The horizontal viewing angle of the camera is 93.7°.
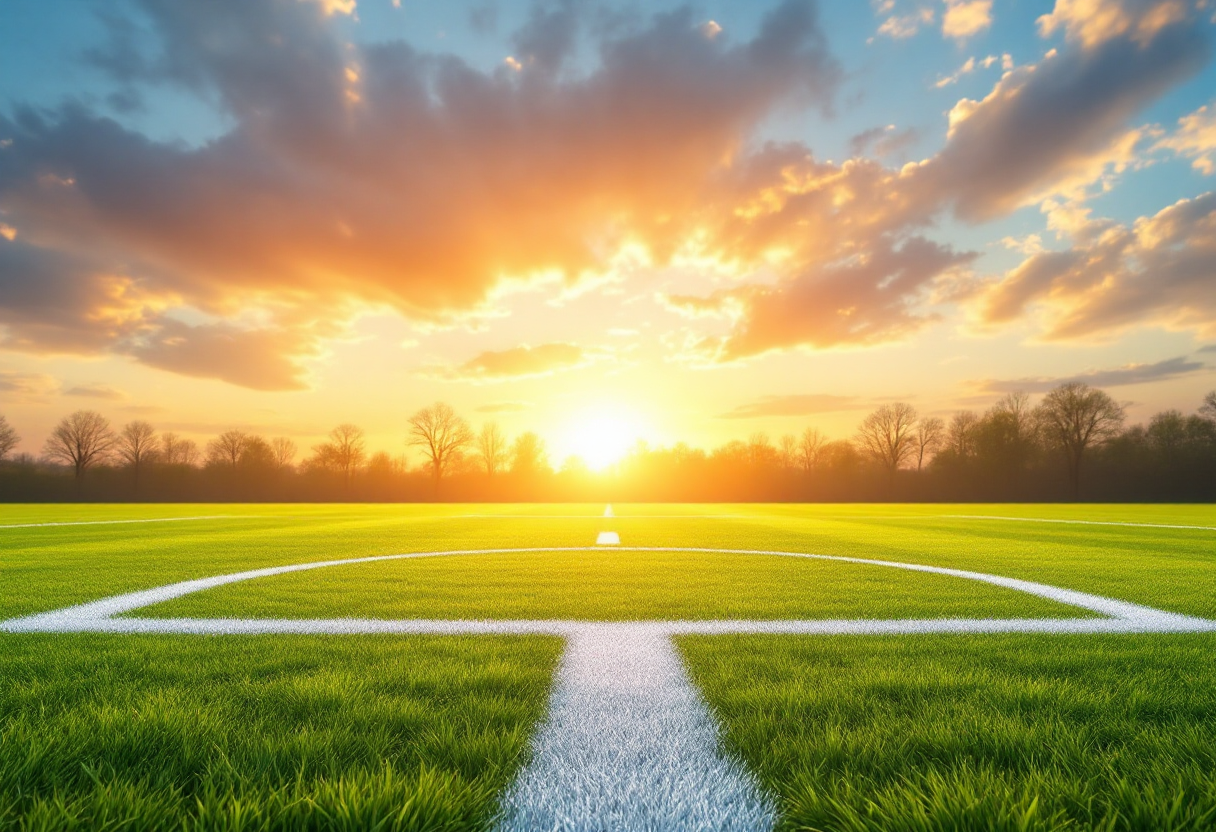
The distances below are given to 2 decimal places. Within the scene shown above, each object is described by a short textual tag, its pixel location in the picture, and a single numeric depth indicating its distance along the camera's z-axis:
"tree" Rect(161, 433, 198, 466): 69.25
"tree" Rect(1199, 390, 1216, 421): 55.74
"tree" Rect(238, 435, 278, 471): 67.56
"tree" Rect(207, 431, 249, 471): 68.26
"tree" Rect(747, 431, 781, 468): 73.38
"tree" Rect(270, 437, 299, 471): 69.00
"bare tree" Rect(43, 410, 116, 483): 63.47
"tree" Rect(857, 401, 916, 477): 66.12
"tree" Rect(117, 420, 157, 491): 65.23
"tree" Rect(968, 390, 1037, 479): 62.00
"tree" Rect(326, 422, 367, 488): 70.94
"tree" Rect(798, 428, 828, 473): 72.12
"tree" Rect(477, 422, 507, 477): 76.38
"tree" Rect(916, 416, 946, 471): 66.56
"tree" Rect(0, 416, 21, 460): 63.25
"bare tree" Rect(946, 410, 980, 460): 64.56
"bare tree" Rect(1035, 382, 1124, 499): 58.00
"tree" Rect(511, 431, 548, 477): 76.41
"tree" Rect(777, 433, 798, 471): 72.31
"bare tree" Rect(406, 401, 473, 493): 71.38
